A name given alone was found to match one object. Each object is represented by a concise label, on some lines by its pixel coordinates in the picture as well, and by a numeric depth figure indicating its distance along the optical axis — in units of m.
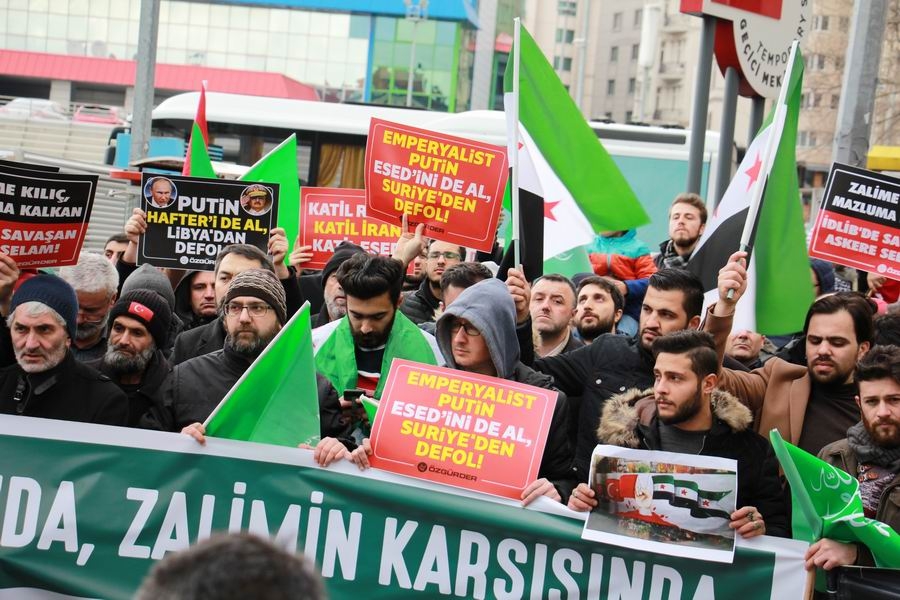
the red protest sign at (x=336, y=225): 8.58
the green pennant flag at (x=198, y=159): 9.32
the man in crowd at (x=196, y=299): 7.35
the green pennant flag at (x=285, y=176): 8.97
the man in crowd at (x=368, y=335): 5.48
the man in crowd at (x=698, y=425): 4.59
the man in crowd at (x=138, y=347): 5.42
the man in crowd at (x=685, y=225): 8.66
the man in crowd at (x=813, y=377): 5.35
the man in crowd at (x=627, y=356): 5.59
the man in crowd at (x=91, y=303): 6.09
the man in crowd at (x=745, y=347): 7.09
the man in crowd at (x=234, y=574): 1.69
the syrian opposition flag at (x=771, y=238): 6.18
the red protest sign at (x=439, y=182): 6.73
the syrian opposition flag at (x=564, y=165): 6.96
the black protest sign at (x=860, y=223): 7.13
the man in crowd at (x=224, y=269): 6.15
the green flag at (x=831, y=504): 4.09
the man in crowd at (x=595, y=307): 7.27
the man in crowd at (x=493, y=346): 4.80
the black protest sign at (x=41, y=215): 5.75
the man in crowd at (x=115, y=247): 8.91
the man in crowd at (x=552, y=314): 6.66
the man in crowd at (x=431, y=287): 7.77
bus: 18.09
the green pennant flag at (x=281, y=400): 4.60
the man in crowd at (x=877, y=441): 4.39
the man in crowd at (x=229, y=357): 5.11
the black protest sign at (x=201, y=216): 7.34
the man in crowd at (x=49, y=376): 4.83
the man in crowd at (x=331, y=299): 6.84
